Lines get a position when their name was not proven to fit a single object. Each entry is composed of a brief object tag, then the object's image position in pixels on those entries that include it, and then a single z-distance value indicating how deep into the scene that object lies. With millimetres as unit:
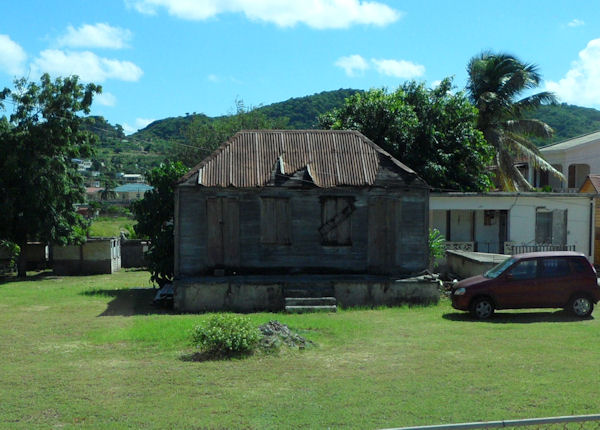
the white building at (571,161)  40219
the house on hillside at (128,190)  99550
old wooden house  19609
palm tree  34625
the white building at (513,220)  26469
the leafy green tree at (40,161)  27031
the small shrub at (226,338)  11281
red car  15828
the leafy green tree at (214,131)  53500
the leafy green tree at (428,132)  29578
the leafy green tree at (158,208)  21953
